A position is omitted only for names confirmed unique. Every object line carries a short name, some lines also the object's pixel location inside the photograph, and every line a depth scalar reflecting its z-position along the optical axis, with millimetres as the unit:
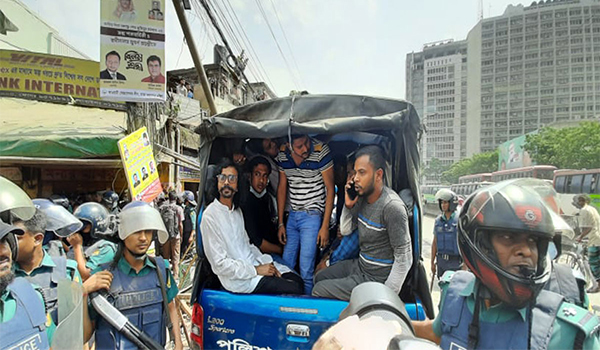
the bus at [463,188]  25409
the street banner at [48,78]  8328
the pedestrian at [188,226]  7727
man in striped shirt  2854
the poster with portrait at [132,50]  5672
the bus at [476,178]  30745
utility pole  6160
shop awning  6602
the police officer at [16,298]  1438
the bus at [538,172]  20369
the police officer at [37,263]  1843
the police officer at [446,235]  4871
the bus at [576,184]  13336
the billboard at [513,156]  37875
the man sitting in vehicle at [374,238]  2160
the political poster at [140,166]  4508
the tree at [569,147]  24422
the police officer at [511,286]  1201
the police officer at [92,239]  2321
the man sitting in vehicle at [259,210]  3129
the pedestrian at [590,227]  5566
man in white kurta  2307
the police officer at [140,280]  2035
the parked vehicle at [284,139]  1968
